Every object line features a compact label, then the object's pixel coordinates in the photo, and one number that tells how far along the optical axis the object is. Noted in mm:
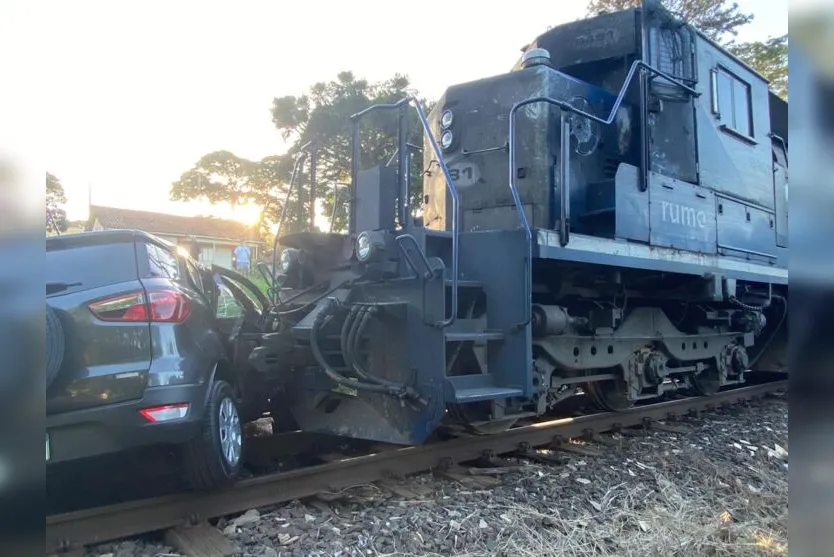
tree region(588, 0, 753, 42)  20344
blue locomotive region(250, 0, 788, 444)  4410
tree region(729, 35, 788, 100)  18609
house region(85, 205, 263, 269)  27734
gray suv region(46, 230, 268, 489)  3123
